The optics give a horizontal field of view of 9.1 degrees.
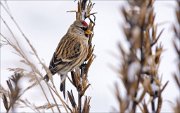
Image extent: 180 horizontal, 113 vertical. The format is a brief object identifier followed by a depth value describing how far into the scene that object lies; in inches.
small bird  310.3
